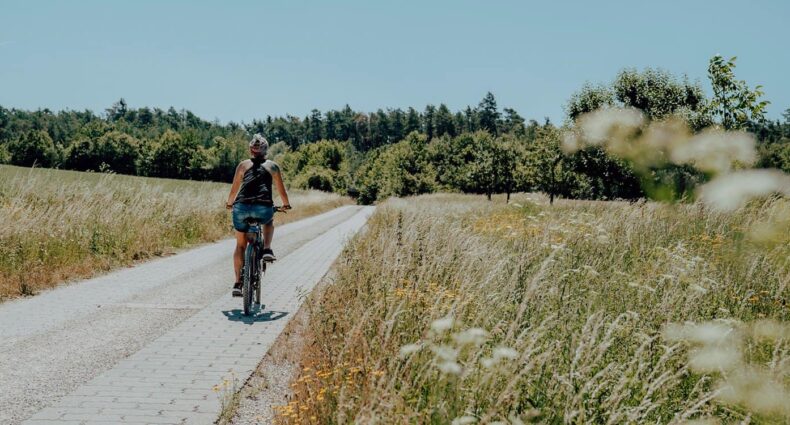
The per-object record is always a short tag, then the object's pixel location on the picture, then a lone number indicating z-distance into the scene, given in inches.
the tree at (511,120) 6065.5
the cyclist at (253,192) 286.2
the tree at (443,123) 6214.6
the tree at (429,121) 6329.7
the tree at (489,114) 6136.8
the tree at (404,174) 3041.3
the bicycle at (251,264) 282.4
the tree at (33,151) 4035.4
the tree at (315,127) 7150.6
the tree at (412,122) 6378.0
